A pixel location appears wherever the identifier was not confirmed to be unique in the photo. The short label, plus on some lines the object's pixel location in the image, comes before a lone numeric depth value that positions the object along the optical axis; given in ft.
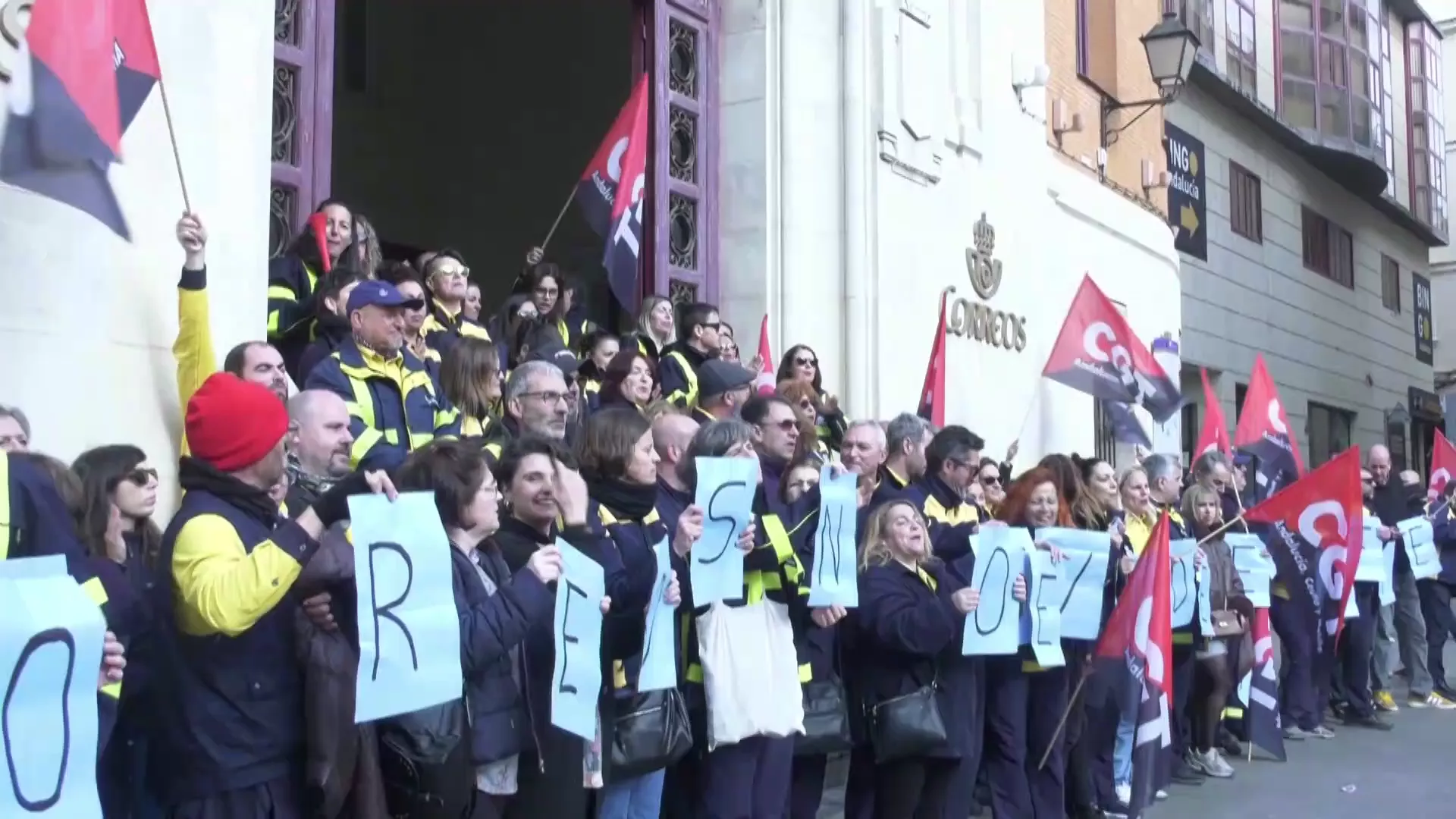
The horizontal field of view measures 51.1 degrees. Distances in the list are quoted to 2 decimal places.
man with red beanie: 11.66
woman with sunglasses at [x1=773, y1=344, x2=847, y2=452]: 26.61
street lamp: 50.01
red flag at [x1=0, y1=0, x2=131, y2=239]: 15.58
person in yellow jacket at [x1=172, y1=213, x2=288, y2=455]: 17.90
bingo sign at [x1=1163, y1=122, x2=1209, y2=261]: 69.77
